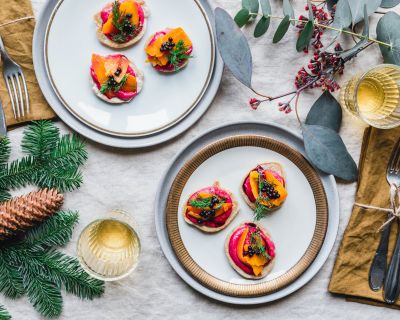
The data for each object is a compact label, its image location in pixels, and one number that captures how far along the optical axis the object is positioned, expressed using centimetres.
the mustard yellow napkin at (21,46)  164
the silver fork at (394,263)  166
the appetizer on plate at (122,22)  163
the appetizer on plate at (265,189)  163
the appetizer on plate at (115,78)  164
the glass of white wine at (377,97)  159
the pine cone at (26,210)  161
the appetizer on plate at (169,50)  162
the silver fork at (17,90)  165
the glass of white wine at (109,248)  163
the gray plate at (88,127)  164
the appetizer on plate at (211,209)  163
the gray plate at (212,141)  166
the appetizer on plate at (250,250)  164
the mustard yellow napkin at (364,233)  168
